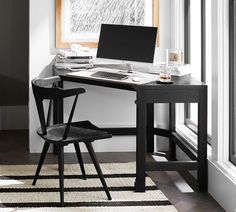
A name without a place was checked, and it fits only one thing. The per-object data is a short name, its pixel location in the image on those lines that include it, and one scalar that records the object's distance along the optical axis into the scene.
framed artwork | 6.09
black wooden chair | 4.48
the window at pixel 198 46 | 5.32
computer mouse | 5.05
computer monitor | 5.36
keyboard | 5.27
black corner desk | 4.80
